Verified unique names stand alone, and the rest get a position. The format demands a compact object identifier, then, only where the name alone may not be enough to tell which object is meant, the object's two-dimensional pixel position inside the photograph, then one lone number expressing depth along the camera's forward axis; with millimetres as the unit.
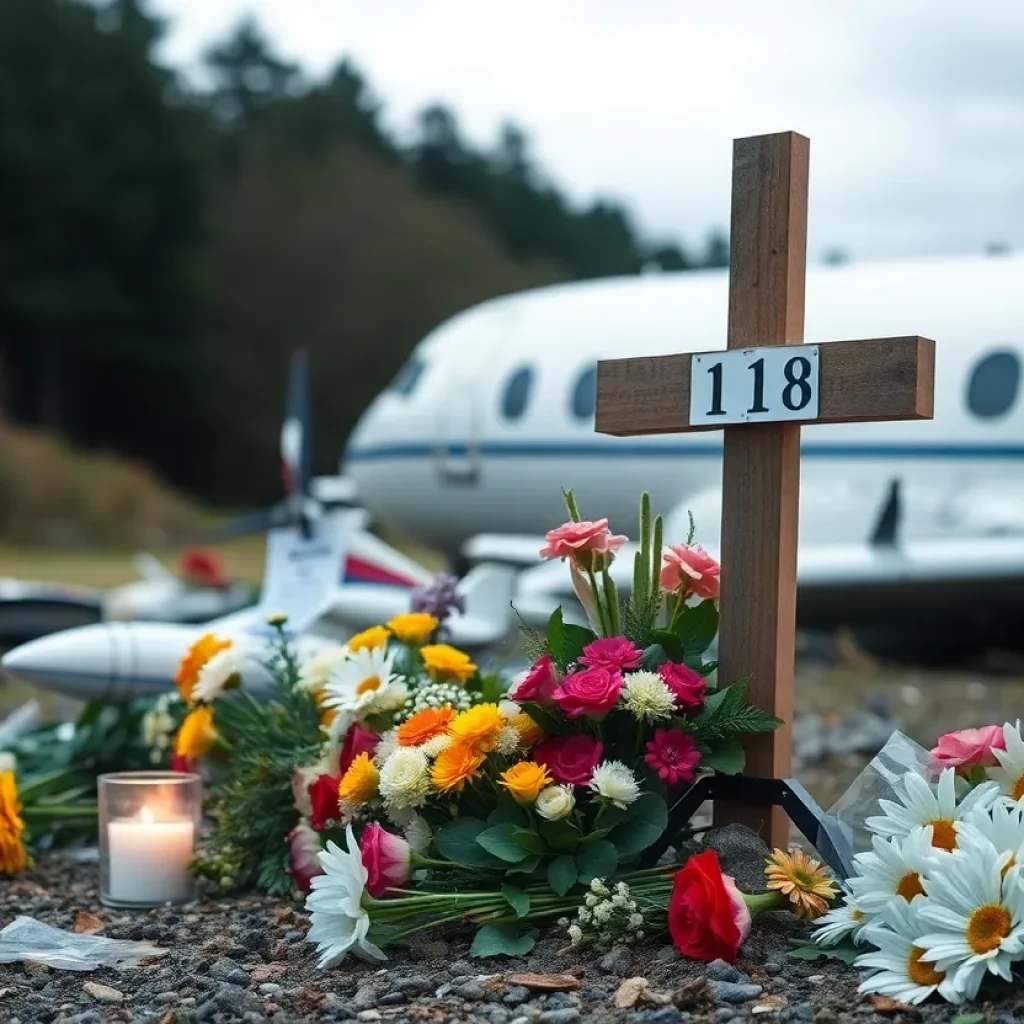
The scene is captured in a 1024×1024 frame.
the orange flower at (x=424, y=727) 3096
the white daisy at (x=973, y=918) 2383
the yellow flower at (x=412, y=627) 3785
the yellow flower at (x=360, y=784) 3121
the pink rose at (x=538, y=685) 2982
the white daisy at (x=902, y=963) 2410
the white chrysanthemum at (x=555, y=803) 2836
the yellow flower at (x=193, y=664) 4031
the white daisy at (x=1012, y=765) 2805
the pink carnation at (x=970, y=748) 2895
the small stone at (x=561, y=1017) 2410
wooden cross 3047
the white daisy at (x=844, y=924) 2658
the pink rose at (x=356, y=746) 3359
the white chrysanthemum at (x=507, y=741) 2992
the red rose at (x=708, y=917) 2641
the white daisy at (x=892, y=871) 2568
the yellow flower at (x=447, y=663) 3586
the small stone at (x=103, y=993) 2707
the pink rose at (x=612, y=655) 2998
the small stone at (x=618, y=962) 2676
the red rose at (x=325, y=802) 3328
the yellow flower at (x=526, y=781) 2846
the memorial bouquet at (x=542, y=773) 2852
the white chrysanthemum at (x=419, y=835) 3021
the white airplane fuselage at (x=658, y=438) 9211
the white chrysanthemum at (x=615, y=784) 2863
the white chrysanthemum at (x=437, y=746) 2998
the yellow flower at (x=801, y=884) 2809
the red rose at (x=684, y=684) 2965
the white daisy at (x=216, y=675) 3875
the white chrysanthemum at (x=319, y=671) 3822
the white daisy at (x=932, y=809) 2666
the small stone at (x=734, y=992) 2480
